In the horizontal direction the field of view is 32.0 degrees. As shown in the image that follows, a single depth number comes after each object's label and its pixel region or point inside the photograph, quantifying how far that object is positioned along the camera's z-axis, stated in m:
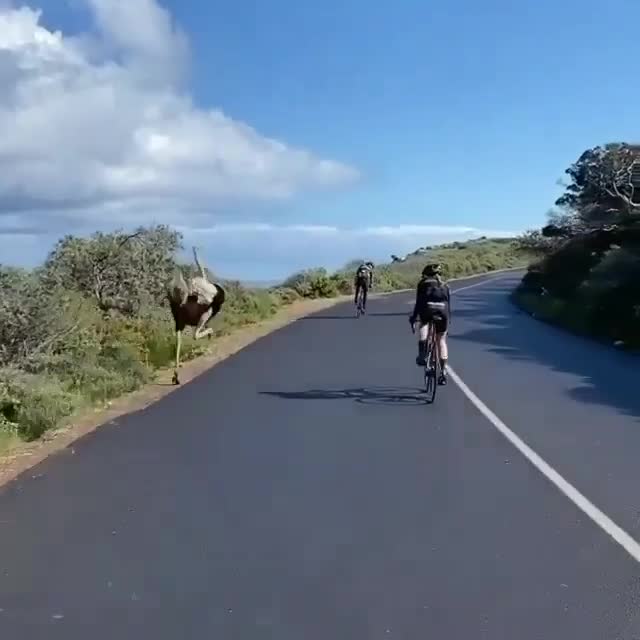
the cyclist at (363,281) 38.59
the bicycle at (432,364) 16.19
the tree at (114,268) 27.06
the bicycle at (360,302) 38.84
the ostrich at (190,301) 20.92
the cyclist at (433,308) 16.72
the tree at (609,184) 43.91
